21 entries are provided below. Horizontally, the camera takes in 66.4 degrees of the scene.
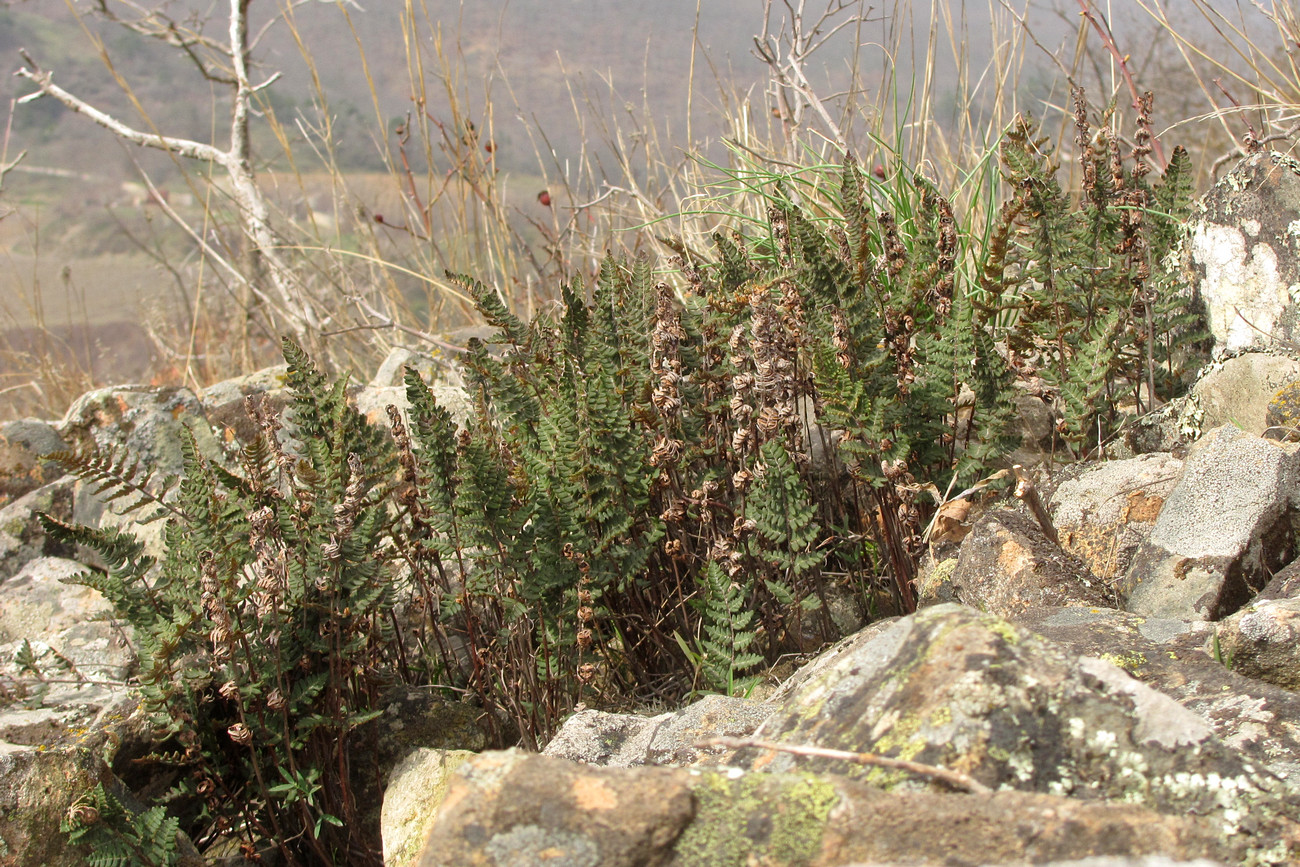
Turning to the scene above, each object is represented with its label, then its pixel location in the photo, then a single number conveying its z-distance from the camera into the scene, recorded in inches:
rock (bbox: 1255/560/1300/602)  72.2
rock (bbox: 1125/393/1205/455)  99.1
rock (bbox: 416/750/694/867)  44.0
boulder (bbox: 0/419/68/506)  163.2
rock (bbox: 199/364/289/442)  150.3
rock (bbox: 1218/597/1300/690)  63.6
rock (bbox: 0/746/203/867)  80.0
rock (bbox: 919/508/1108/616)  84.2
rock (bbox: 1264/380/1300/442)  90.7
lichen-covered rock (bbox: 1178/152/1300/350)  103.6
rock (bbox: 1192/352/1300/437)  95.5
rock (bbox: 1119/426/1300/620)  77.2
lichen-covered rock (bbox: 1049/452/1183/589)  89.7
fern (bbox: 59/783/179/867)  77.8
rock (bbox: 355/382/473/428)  139.5
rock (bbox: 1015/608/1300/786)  56.1
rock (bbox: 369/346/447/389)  167.5
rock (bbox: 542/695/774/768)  72.6
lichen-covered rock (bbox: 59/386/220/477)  147.3
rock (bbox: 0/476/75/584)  142.6
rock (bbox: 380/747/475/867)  78.4
